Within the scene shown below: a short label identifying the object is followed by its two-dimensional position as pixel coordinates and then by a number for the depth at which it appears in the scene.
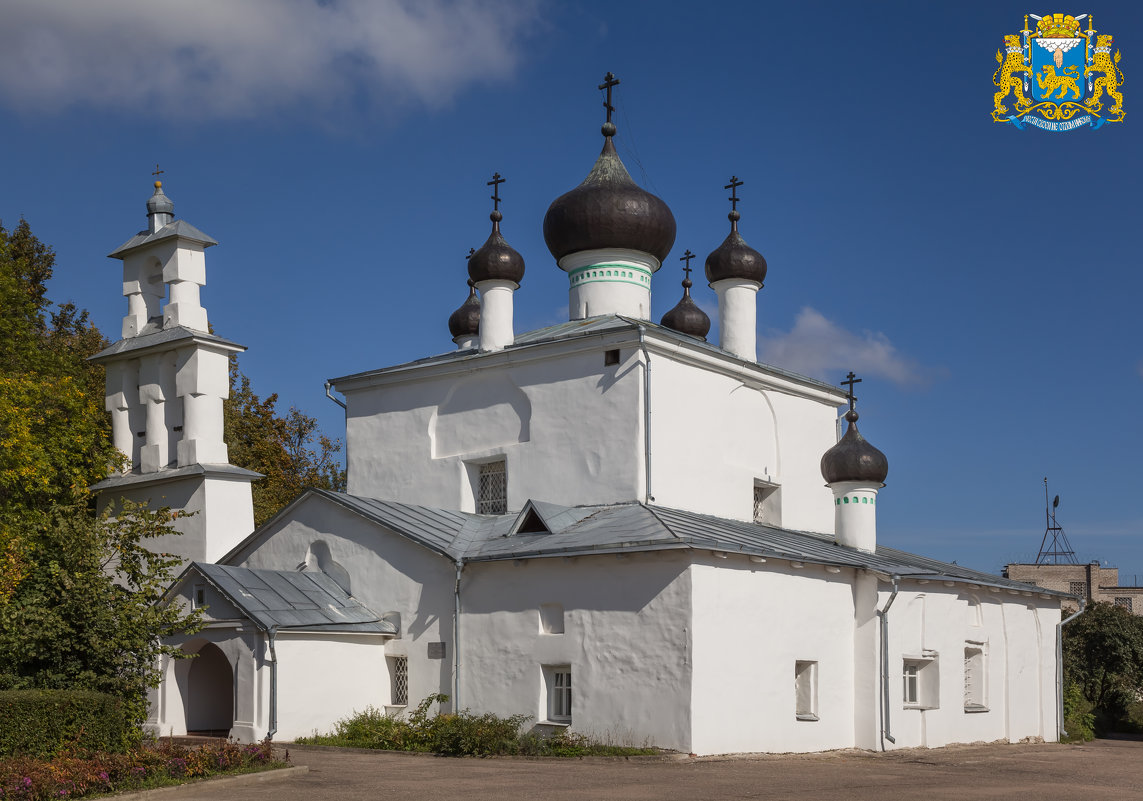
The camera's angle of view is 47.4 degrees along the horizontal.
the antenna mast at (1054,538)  55.09
